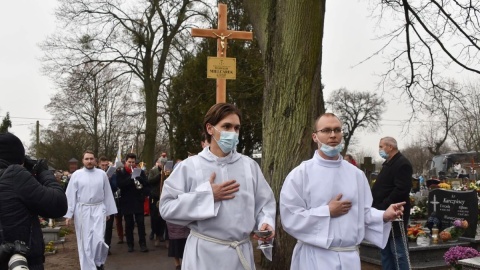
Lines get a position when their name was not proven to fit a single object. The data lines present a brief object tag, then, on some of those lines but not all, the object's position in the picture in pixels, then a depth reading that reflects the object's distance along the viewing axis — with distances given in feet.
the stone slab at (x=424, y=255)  29.37
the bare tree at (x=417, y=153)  214.28
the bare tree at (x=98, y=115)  123.85
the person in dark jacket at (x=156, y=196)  39.47
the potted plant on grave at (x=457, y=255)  23.54
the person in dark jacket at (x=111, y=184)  36.81
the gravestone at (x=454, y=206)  32.50
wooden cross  34.22
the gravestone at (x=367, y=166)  81.30
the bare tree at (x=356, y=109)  194.90
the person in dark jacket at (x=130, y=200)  37.29
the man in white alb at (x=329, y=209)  13.61
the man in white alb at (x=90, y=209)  28.89
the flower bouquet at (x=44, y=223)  46.06
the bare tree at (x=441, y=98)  38.50
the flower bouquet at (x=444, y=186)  54.86
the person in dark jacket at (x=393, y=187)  24.16
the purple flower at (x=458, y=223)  32.14
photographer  12.94
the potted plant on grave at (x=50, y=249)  38.47
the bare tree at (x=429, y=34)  33.42
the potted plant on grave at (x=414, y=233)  31.12
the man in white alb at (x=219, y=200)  12.67
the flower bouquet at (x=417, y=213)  44.14
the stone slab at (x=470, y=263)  19.32
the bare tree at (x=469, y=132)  154.71
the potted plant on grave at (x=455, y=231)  31.89
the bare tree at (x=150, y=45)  85.81
